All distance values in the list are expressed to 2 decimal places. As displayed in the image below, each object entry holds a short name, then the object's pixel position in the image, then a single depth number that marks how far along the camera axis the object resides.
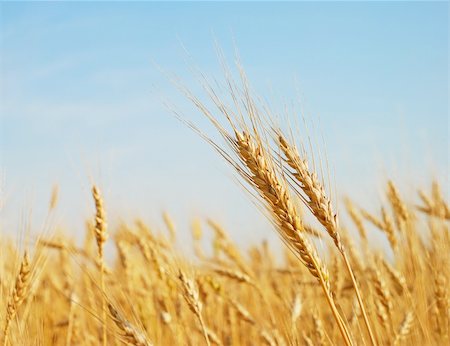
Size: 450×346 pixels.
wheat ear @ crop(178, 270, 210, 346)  0.58
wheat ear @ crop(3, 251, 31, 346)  0.57
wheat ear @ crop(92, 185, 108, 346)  0.66
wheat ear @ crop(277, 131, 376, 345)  0.48
